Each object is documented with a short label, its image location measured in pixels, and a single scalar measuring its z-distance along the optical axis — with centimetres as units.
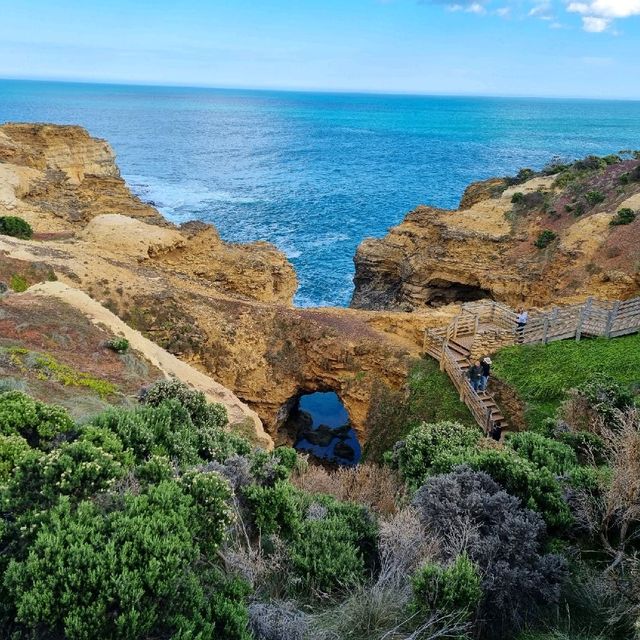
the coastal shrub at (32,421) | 1051
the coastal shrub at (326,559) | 993
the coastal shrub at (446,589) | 890
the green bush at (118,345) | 2053
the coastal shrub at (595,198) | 4141
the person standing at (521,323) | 2558
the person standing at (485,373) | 2394
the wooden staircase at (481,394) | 2242
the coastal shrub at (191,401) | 1527
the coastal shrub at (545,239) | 3992
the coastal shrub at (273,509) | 1080
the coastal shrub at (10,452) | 930
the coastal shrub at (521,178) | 5373
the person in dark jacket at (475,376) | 2423
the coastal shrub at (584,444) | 1678
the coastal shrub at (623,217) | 3650
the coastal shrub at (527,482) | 1198
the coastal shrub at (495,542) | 982
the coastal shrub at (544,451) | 1448
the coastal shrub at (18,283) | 2684
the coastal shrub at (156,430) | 1115
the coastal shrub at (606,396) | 1839
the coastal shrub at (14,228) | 3444
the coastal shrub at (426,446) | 1650
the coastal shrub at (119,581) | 685
